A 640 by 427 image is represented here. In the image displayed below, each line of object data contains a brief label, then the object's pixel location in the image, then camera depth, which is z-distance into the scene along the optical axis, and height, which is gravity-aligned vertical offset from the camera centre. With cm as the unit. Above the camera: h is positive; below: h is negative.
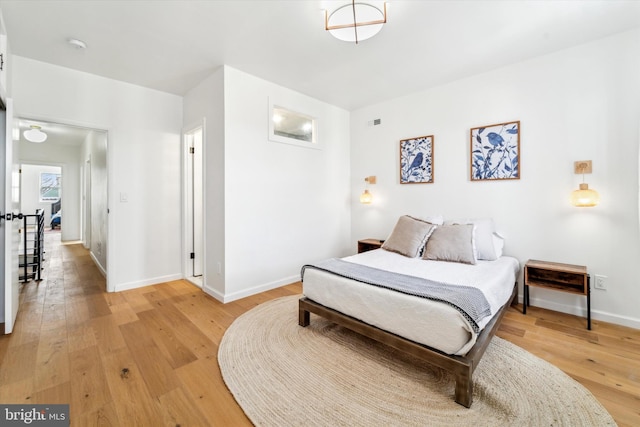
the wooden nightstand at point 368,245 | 388 -48
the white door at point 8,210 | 225 +4
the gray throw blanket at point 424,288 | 159 -53
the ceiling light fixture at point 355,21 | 188 +140
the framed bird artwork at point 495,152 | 301 +70
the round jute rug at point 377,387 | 143 -109
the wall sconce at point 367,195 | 420 +28
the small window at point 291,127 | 351 +126
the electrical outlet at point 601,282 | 256 -69
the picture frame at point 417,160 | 366 +74
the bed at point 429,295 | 156 -57
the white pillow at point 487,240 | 284 -32
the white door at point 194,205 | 388 +13
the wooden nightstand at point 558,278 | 241 -64
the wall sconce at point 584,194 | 245 +16
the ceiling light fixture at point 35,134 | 493 +151
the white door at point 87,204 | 586 +25
